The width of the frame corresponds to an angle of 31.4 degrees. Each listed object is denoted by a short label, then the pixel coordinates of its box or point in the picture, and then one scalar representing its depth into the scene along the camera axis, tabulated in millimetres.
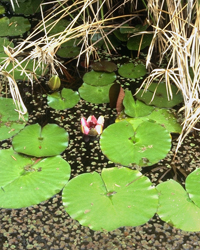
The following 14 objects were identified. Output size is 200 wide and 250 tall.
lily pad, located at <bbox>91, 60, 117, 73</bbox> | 2391
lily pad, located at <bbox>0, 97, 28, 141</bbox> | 1969
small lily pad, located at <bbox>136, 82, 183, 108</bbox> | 2125
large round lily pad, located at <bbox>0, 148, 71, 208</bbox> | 1630
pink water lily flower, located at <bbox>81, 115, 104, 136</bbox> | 1965
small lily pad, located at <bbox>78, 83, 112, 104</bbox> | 2211
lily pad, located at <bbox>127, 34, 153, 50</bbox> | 2502
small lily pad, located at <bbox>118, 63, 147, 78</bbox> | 2387
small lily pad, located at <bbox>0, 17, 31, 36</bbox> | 2801
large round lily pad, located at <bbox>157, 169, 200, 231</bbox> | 1540
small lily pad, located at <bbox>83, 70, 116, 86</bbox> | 2314
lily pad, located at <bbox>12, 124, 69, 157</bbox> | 1838
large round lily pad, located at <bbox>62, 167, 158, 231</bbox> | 1540
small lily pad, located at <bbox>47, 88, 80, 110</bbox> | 2177
